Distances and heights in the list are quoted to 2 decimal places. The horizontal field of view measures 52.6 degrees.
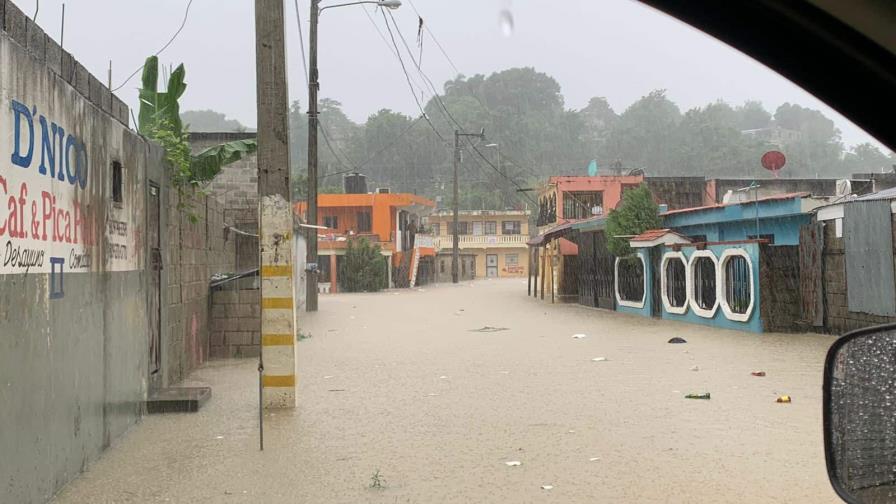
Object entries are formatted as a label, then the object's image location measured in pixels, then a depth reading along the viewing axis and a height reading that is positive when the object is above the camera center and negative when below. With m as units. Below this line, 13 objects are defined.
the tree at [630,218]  25.20 +1.23
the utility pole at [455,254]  61.23 +0.73
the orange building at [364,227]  50.38 +2.36
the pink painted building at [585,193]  45.84 +3.58
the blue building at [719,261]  18.17 -0.01
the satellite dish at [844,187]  20.08 +1.62
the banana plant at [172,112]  12.03 +2.12
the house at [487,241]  76.31 +2.04
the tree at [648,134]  71.62 +10.59
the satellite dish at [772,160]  24.08 +2.67
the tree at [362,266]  47.31 +0.04
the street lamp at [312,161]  26.03 +3.10
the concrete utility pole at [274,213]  9.37 +0.58
